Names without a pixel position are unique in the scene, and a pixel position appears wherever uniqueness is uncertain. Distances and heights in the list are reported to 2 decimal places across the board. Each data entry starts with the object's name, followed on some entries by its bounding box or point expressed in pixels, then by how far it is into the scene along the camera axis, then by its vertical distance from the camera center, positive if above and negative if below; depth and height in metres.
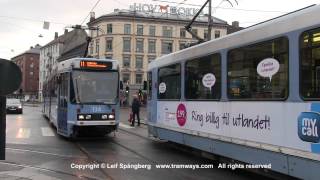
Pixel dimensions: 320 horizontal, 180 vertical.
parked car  41.59 -1.00
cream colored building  86.94 +10.57
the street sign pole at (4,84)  6.60 +0.15
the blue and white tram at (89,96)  16.77 -0.03
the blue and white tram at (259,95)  7.70 +0.00
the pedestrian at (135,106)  26.47 -0.59
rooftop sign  85.31 +15.08
